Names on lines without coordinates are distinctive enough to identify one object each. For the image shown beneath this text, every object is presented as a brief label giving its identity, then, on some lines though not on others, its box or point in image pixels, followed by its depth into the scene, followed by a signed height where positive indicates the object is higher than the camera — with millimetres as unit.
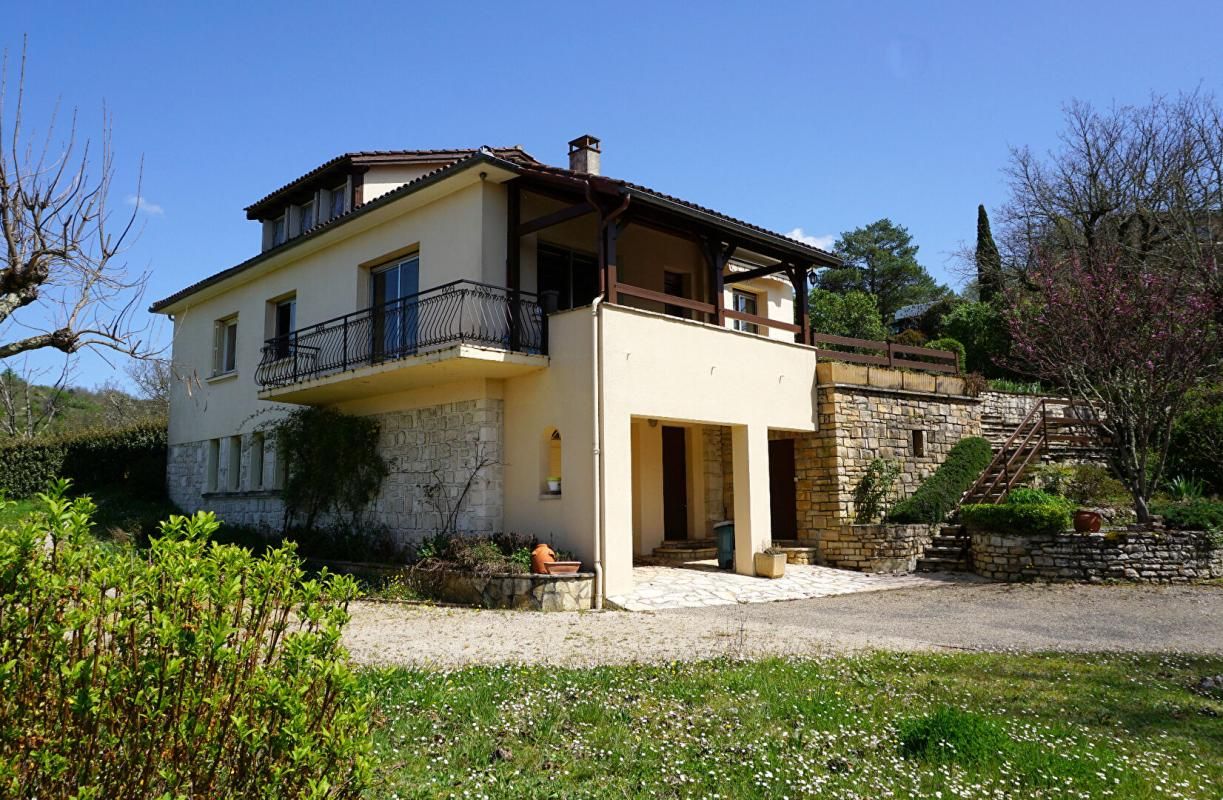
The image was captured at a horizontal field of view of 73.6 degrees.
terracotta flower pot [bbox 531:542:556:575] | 11438 -940
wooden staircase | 16891 +976
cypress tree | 33781 +9496
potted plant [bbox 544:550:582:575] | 11453 -1049
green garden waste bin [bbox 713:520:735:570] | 14617 -977
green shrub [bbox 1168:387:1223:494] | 18062 +987
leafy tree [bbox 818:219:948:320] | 40469 +10892
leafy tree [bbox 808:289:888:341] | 31781 +6717
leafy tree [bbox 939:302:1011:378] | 29005 +5574
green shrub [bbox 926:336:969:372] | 27078 +4822
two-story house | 12367 +2275
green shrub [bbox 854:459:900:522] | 16047 -85
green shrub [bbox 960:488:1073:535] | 13984 -506
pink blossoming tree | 14375 +2484
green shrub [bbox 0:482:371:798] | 2400 -585
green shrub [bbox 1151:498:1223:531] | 13727 -509
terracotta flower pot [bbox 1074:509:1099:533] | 14039 -618
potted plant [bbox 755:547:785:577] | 13812 -1249
